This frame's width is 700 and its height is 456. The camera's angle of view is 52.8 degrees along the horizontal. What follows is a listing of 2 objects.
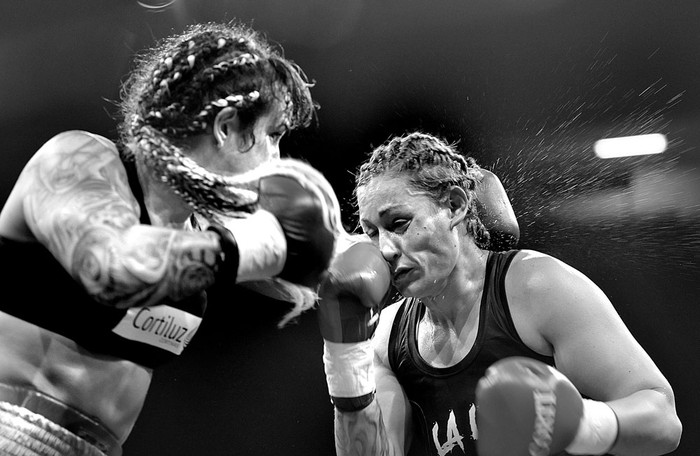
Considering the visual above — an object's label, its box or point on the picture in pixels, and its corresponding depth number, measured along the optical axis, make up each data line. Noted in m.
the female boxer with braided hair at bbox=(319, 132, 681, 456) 1.81
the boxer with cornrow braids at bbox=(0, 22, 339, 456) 1.35
